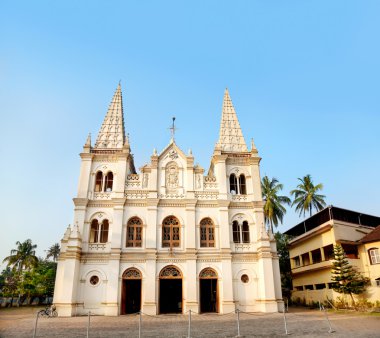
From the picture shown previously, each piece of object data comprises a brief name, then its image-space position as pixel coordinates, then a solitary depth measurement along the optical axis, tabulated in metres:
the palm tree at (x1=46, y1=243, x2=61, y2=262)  62.88
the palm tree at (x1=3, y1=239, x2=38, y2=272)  48.53
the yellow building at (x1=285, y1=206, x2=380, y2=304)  25.97
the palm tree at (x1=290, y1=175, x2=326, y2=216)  41.34
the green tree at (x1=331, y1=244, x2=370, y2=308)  23.92
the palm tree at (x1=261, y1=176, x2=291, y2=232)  39.09
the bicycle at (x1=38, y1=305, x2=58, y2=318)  20.88
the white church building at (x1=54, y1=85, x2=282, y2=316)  22.53
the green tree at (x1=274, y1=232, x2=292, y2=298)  38.55
